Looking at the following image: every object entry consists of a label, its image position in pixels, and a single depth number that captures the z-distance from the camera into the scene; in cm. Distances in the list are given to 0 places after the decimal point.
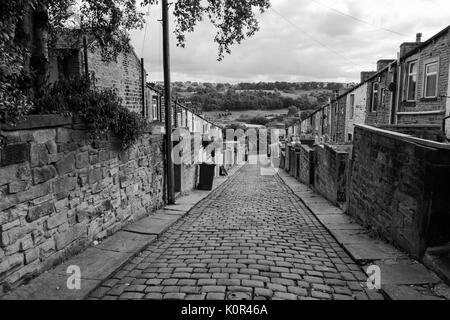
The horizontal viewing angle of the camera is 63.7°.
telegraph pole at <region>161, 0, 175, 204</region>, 1020
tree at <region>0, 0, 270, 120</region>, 409
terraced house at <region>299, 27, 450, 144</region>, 1368
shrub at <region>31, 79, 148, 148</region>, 537
